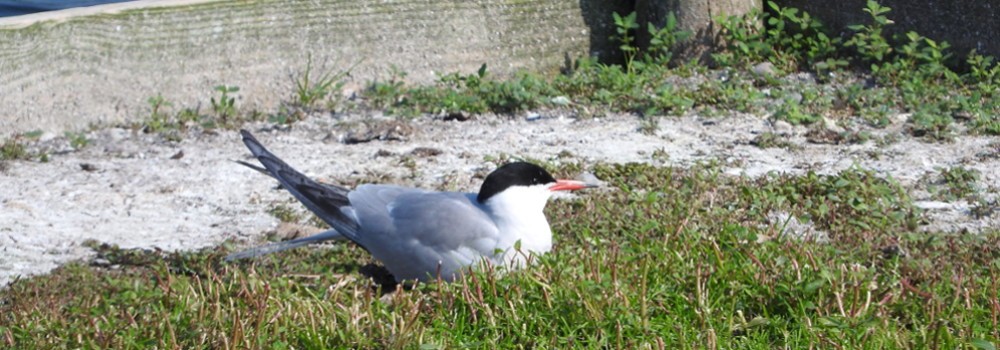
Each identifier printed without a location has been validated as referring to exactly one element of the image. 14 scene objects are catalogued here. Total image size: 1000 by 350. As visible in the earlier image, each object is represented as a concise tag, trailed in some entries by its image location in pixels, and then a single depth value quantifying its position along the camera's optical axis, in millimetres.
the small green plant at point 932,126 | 11562
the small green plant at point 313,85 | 12570
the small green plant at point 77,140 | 11383
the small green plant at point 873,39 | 13289
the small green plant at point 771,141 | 11440
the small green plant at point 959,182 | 10062
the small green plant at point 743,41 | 13656
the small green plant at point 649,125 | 11875
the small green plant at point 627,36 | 13773
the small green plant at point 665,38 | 13695
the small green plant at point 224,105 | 12156
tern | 8211
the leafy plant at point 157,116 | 11836
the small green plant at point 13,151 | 11055
